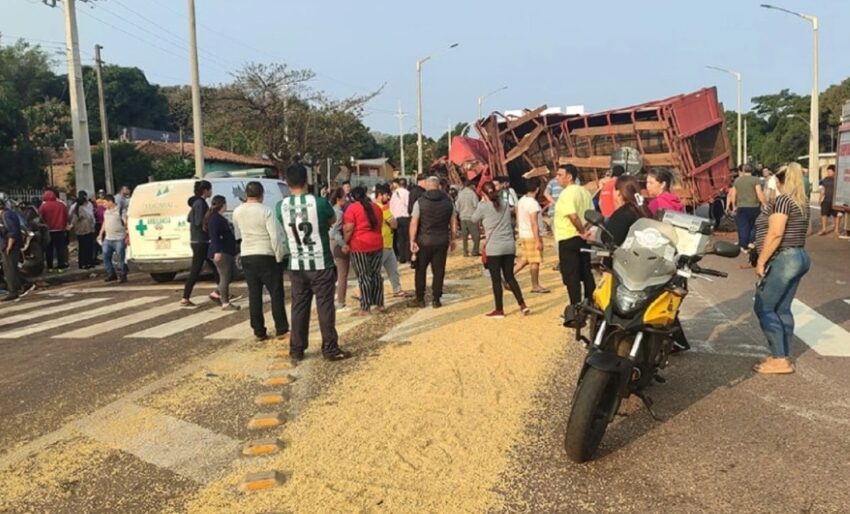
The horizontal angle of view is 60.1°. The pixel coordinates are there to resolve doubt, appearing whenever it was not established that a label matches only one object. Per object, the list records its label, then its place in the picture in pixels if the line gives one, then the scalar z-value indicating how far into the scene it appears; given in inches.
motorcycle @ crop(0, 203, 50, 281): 503.8
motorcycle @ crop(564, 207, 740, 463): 165.9
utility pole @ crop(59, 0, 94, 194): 820.1
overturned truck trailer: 668.7
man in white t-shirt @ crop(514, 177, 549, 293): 365.4
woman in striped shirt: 226.5
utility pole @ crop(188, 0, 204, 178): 860.6
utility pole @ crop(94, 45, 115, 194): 1226.1
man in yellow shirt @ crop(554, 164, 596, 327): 302.7
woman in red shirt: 346.9
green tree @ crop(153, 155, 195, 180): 1421.0
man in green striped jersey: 261.0
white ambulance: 501.4
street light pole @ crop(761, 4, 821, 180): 1184.6
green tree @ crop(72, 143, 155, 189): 1482.5
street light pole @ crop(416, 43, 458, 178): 1651.7
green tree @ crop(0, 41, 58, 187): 1130.0
